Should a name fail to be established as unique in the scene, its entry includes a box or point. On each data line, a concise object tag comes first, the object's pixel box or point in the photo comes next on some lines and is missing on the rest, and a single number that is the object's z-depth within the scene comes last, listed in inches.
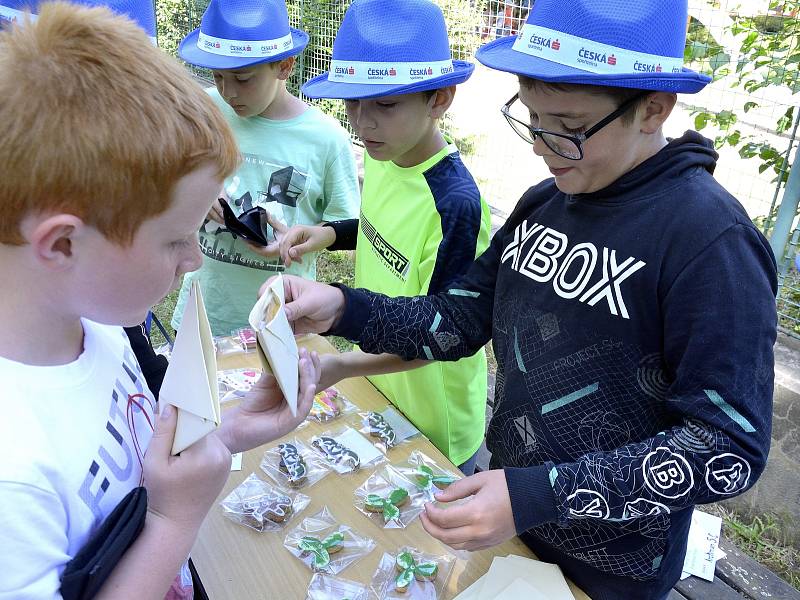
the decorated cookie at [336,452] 61.9
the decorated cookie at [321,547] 50.6
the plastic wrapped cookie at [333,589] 48.4
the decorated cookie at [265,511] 54.2
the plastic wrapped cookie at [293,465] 59.4
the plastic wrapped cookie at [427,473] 59.6
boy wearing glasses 40.6
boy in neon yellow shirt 69.2
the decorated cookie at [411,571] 49.3
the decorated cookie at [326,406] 69.3
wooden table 49.2
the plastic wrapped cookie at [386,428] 65.7
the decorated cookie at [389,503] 56.0
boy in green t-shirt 91.2
